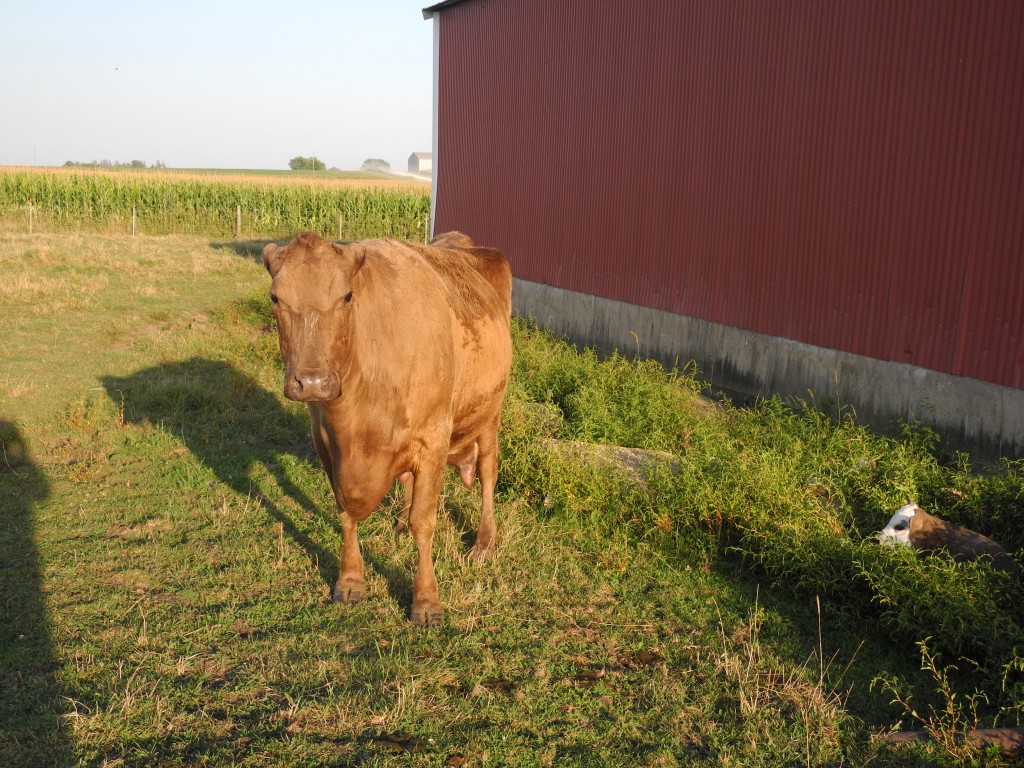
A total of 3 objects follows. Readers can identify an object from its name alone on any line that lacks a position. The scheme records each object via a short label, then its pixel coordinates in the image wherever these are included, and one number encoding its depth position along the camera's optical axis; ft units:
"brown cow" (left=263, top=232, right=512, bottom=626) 13.37
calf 17.19
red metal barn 24.84
